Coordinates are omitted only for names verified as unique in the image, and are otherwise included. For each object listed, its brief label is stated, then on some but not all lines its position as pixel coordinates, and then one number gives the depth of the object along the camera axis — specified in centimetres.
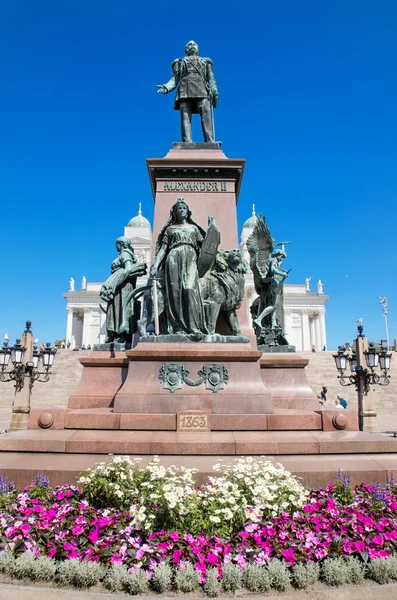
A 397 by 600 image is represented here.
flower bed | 380
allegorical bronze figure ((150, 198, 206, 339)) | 827
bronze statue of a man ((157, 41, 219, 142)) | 1086
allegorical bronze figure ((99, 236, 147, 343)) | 965
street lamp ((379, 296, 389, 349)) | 6928
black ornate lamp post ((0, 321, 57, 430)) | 1438
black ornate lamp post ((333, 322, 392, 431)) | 1429
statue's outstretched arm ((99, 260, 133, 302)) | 971
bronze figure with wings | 1023
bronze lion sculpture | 851
